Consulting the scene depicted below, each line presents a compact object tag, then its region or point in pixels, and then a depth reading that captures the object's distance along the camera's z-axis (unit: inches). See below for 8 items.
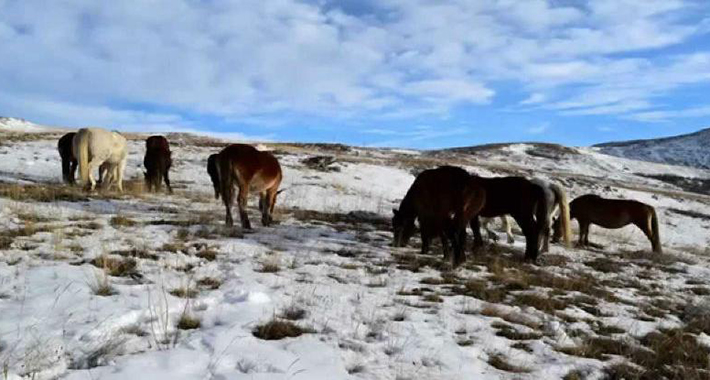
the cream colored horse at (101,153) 540.7
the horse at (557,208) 427.1
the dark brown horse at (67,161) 628.1
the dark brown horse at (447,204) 363.3
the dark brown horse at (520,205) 412.5
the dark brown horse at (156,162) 623.8
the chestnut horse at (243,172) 388.8
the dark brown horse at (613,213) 584.4
